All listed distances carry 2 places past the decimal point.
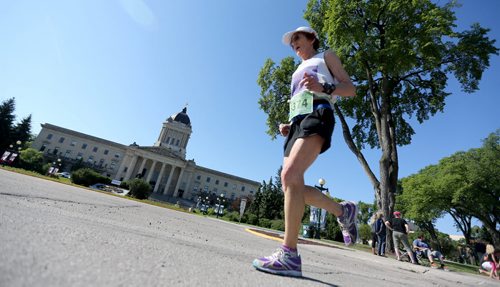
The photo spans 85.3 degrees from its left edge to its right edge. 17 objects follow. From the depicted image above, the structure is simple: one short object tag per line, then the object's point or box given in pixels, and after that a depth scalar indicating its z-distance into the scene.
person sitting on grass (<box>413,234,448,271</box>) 10.62
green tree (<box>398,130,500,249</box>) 26.20
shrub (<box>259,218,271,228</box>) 28.40
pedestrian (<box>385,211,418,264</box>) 9.44
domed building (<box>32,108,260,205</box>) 72.75
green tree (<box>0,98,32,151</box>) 47.91
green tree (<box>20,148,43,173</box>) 35.41
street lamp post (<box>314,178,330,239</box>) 20.30
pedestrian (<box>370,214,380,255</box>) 11.38
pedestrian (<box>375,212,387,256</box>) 11.34
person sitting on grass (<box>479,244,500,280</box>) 11.00
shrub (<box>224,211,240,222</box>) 30.61
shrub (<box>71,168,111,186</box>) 25.27
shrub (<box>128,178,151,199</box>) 24.92
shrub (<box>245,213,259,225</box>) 30.36
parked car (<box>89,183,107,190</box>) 37.95
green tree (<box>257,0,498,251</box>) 12.43
